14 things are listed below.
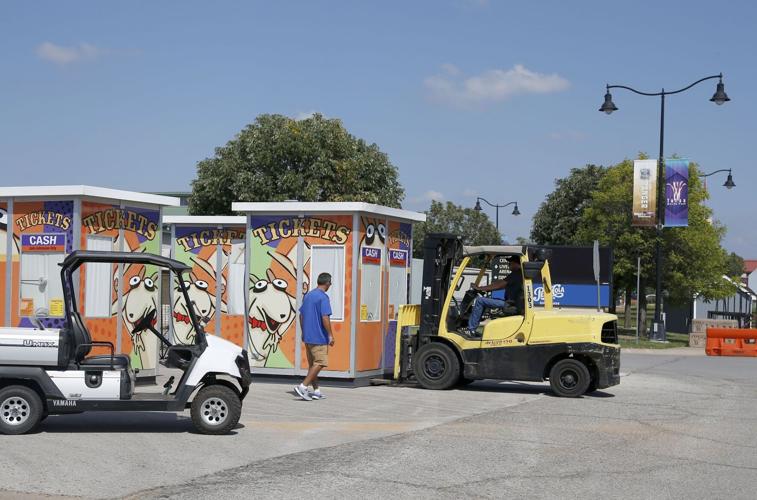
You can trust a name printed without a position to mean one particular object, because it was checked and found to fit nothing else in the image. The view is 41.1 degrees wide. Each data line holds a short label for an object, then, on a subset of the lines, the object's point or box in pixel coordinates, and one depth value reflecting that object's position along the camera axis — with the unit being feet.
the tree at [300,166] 136.67
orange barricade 104.27
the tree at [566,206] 220.23
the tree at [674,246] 142.10
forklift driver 51.98
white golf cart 34.19
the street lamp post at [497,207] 182.91
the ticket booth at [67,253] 47.88
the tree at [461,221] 219.00
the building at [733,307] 154.20
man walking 46.06
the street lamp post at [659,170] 118.52
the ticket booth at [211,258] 61.77
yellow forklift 51.37
